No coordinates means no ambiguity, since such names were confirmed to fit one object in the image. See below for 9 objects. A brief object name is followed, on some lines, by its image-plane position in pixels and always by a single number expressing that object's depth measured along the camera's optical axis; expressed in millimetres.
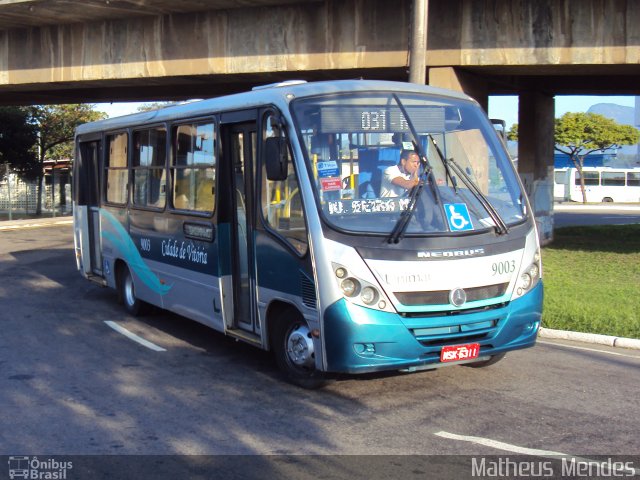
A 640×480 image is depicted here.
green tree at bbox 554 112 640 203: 58469
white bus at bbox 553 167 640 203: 57875
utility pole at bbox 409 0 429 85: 12391
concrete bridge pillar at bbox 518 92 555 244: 20812
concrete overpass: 14844
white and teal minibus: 6613
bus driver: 7016
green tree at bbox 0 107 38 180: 39500
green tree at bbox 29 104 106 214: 41344
